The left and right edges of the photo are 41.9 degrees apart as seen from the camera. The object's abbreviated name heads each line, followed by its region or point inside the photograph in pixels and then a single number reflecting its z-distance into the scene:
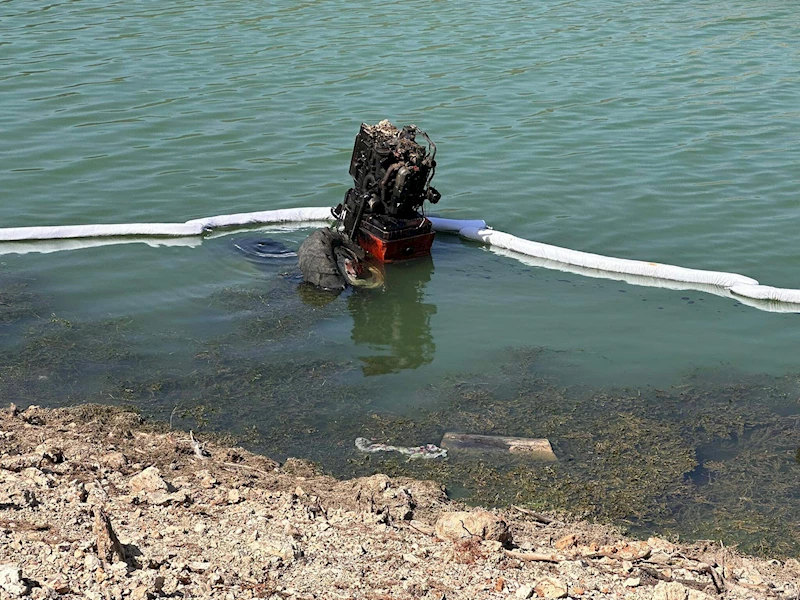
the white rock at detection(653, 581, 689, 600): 5.99
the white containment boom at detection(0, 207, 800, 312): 12.90
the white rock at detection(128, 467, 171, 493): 7.22
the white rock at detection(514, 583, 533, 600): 5.97
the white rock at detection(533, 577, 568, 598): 5.99
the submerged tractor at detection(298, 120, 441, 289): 12.91
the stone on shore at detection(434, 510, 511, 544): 6.72
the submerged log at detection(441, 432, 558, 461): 8.96
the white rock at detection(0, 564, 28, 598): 5.41
